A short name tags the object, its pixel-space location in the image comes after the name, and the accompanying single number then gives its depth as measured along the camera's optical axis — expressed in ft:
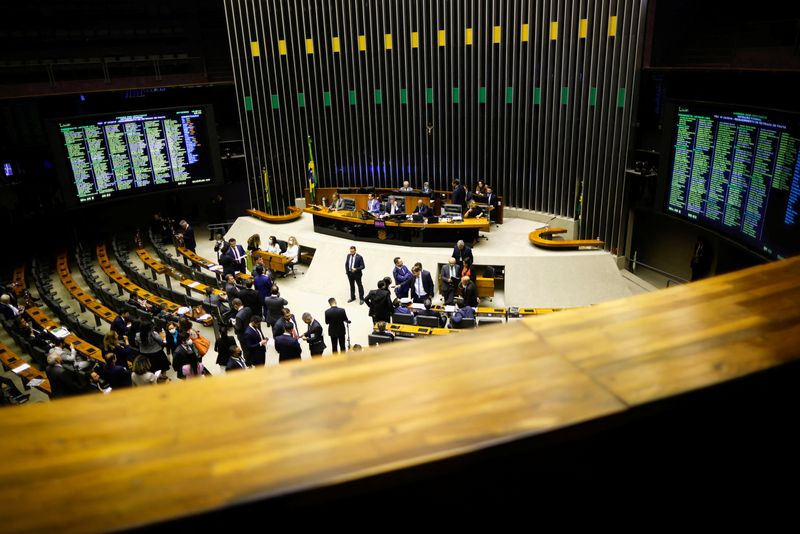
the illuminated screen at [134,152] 40.34
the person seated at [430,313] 25.66
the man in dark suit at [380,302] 27.17
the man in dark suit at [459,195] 40.24
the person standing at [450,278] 31.32
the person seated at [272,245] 39.19
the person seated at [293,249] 38.66
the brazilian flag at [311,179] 48.30
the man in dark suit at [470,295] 28.19
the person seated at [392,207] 39.11
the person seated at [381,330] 23.84
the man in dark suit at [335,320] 25.09
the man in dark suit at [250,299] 28.45
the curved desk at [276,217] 45.11
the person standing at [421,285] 30.71
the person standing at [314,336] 23.41
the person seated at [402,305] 26.86
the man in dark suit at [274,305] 26.50
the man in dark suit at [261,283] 28.90
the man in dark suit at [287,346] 21.56
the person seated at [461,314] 24.88
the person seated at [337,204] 40.35
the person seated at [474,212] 38.51
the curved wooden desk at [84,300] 29.88
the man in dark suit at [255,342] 22.72
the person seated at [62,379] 19.98
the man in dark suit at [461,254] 31.99
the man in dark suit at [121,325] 25.76
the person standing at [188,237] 40.54
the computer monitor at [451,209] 36.89
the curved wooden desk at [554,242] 34.45
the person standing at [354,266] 33.14
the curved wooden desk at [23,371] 21.99
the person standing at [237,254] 33.65
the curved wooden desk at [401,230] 36.65
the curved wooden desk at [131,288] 29.60
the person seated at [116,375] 20.48
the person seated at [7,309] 28.35
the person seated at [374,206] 40.11
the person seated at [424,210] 37.78
